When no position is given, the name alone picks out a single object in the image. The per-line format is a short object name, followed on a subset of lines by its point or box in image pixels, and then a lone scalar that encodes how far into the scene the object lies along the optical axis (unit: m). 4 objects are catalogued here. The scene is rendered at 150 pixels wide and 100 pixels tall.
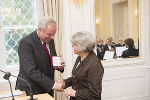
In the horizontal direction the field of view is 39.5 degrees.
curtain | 3.79
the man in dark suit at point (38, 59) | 2.45
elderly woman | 2.17
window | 3.89
